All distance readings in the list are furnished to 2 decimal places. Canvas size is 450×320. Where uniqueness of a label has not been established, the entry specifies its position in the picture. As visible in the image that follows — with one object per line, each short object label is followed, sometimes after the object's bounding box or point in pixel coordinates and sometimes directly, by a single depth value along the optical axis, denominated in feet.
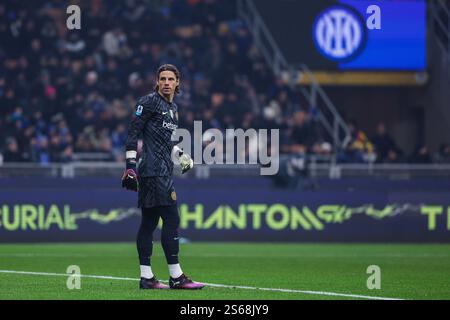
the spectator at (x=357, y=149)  88.89
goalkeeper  39.75
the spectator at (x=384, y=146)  92.95
